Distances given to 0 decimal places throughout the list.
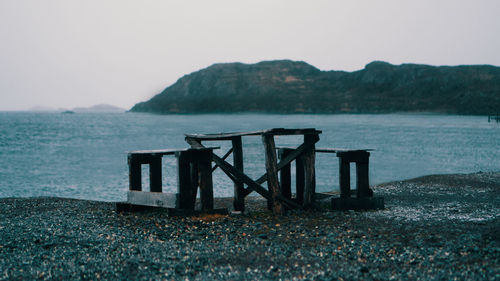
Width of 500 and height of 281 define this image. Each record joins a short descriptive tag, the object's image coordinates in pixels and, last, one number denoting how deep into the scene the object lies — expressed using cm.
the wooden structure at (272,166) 1329
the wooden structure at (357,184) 1378
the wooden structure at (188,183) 1252
